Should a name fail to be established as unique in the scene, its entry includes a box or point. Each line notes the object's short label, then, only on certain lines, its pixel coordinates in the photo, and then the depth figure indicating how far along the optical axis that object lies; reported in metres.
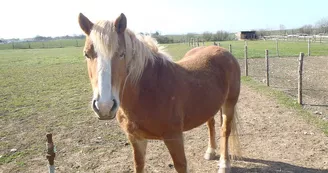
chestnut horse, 2.07
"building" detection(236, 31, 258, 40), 58.59
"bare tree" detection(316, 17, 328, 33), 51.77
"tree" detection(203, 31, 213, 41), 54.04
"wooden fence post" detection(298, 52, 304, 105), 6.79
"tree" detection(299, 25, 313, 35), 55.84
